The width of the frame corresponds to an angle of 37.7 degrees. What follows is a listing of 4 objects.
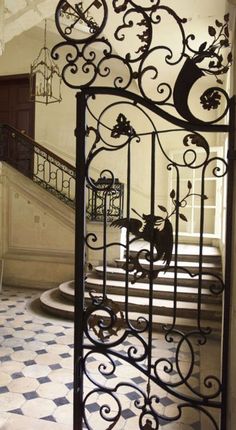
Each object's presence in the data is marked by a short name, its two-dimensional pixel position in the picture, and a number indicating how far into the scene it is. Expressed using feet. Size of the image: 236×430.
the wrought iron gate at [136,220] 5.56
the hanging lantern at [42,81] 24.41
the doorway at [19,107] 25.85
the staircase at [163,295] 13.91
